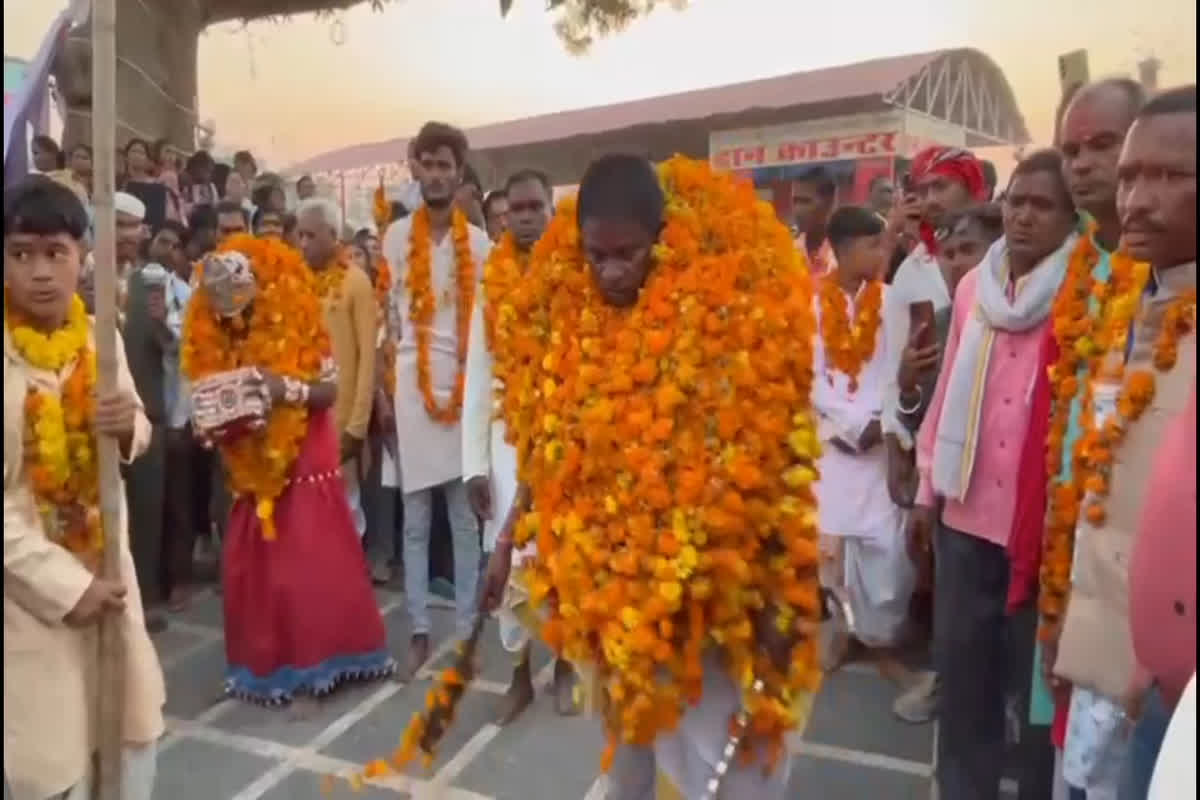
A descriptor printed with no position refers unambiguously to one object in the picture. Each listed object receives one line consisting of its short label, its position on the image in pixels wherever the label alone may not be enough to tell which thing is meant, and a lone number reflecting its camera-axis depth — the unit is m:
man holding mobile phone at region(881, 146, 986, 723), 4.09
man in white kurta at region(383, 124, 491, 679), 4.77
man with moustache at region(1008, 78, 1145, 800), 2.59
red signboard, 10.77
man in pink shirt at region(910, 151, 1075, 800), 2.88
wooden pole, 2.43
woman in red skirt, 4.29
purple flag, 2.68
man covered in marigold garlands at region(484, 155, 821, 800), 2.27
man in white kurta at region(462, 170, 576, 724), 3.91
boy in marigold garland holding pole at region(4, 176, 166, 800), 2.54
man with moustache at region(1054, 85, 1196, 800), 1.64
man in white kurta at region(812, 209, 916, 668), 4.60
